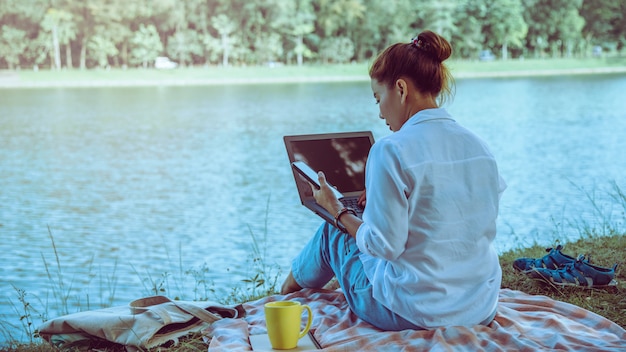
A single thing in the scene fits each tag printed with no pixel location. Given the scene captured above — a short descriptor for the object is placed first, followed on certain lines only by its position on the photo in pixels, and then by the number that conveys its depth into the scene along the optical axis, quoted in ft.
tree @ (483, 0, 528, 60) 138.11
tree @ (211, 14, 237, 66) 135.13
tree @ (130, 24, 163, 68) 131.95
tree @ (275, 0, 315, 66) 138.10
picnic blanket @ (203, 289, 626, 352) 6.45
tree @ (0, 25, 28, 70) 127.54
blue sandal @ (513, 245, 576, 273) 9.21
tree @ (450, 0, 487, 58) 139.95
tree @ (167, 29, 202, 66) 133.59
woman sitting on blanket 5.86
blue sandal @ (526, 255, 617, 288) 8.70
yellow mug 6.59
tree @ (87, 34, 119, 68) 130.52
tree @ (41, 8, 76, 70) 128.24
